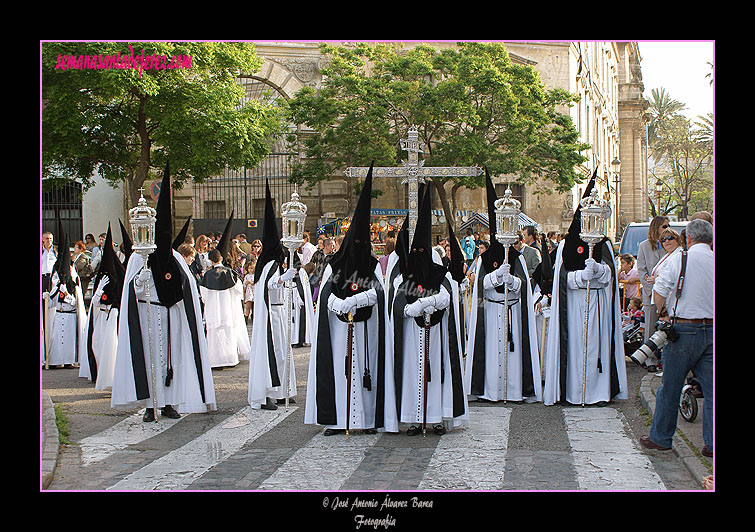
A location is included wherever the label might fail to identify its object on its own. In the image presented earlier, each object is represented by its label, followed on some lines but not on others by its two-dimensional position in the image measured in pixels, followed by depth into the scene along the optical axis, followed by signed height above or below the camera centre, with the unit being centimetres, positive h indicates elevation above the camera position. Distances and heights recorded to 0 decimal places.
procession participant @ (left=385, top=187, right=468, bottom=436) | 771 -92
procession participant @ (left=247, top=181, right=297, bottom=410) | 912 -78
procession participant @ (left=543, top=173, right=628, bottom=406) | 922 -86
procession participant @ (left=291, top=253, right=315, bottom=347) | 1059 -81
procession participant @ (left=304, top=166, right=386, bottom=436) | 771 -88
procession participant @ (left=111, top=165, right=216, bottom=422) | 861 -84
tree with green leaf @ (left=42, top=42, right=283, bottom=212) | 1991 +414
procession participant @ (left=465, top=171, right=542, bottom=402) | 952 -90
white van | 1991 +48
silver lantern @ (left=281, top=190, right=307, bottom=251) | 886 +36
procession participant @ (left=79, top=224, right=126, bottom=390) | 1039 -87
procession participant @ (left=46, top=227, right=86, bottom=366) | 1266 -85
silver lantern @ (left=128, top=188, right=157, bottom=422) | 841 +25
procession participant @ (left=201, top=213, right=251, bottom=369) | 1244 -76
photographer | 629 -48
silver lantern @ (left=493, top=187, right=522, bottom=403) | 925 +41
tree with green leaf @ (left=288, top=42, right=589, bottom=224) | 2784 +505
